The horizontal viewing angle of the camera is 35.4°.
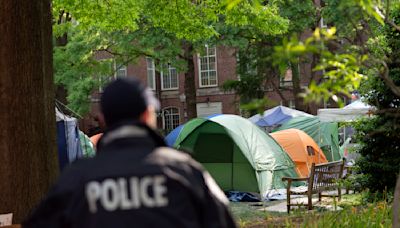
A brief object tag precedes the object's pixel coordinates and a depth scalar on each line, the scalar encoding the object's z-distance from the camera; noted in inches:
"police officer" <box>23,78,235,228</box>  98.2
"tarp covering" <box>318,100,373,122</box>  674.0
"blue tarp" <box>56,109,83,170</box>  578.9
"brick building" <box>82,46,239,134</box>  1520.7
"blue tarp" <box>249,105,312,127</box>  974.4
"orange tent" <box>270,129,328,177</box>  718.5
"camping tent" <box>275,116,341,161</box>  893.2
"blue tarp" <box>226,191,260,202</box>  596.1
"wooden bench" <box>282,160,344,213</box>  475.8
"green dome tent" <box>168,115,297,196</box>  614.1
